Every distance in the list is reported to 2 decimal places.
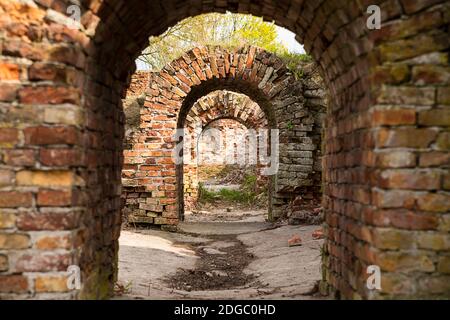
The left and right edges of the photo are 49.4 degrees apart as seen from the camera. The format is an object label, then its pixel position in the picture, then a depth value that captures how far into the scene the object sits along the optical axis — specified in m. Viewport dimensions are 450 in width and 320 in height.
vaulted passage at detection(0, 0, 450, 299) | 2.61
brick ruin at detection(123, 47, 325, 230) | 9.30
